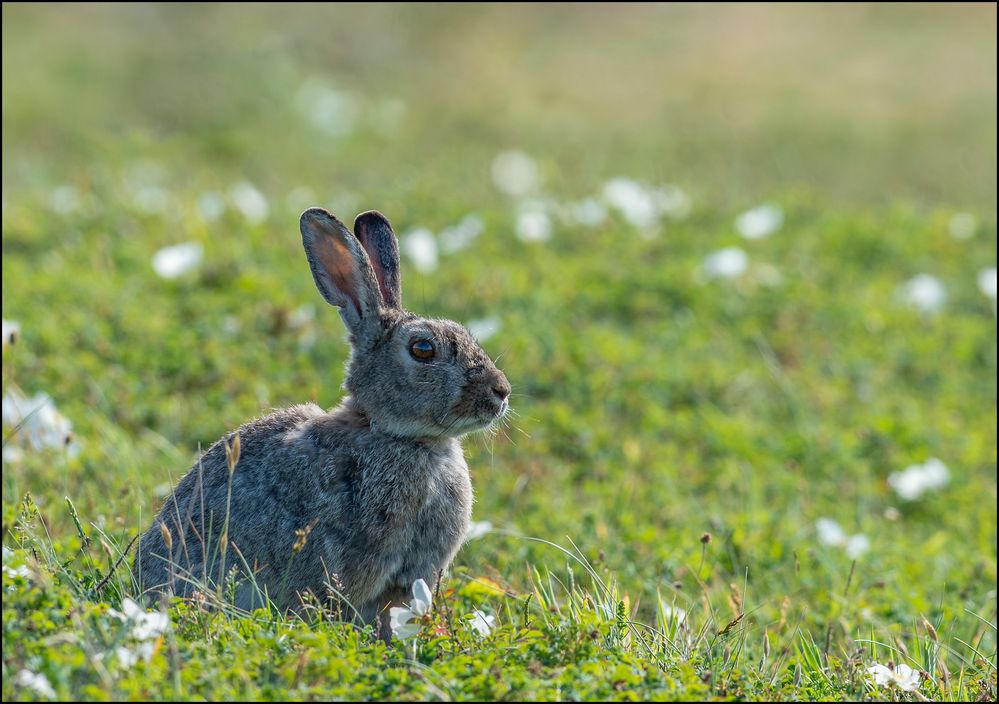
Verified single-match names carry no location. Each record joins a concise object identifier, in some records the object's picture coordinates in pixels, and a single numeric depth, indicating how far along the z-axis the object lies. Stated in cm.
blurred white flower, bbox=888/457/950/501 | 1602
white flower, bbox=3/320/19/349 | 1200
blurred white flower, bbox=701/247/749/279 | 2039
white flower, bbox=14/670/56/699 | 705
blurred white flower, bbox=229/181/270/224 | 2169
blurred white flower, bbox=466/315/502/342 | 1766
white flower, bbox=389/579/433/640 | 884
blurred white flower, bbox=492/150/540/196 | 2614
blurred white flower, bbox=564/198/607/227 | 2259
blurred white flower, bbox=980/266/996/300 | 1877
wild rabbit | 977
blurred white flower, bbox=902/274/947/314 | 2048
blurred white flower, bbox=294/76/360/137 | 3387
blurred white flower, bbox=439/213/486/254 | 2111
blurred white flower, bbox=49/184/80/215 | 2109
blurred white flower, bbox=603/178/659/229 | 2278
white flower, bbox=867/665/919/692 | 869
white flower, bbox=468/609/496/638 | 900
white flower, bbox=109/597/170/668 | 753
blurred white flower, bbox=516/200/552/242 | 2184
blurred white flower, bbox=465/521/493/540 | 1180
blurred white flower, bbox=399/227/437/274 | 1958
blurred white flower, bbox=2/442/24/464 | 1309
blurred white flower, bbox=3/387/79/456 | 1348
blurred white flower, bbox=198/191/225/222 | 2137
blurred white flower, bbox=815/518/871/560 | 1421
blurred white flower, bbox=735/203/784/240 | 2239
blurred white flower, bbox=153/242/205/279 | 1802
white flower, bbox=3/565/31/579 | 809
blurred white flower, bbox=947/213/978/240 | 2307
